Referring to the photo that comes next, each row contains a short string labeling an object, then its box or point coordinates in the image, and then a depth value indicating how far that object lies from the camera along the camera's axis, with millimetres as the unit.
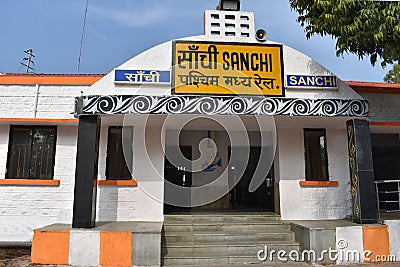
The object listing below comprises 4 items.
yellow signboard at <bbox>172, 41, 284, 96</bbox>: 6773
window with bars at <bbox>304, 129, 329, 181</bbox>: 8359
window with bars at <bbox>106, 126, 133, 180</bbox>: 8003
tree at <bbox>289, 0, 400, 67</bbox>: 5484
